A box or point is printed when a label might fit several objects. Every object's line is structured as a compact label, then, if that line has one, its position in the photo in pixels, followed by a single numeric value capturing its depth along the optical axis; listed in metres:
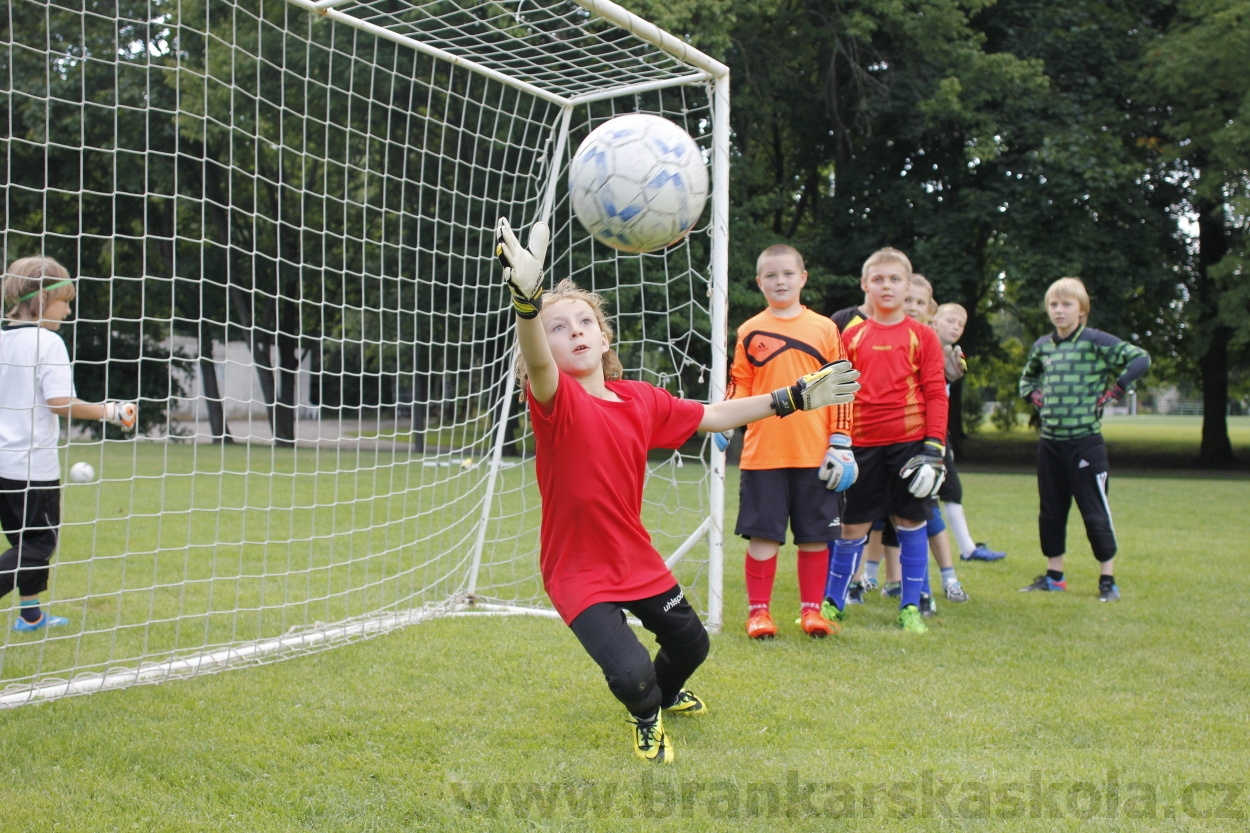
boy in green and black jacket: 6.11
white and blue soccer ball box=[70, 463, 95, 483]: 8.41
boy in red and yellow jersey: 5.25
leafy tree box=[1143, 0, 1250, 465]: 16.41
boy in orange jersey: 4.84
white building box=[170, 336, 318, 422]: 23.80
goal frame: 4.91
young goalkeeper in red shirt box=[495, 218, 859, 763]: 3.14
